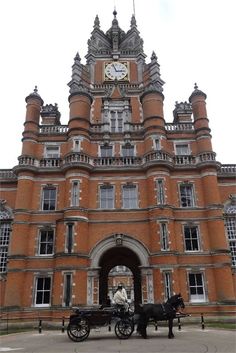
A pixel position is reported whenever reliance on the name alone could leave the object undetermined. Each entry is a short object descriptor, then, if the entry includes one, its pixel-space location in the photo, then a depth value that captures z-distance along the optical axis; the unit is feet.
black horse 47.29
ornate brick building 81.76
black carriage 46.70
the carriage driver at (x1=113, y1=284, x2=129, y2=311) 49.44
